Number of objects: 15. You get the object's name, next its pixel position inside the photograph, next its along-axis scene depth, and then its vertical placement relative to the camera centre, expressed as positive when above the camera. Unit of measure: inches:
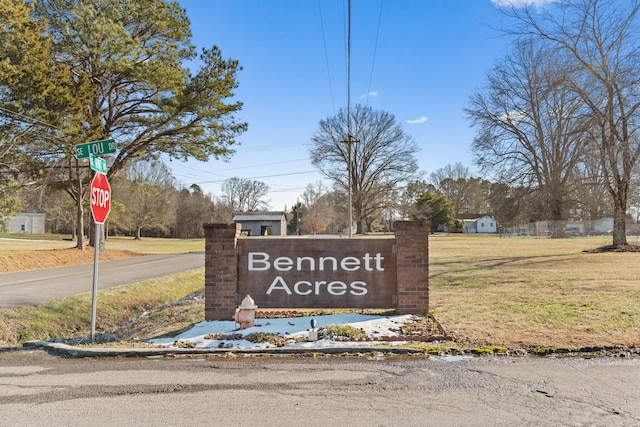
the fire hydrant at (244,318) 258.4 -55.2
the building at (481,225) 3693.4 +7.1
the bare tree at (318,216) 3083.2 +73.7
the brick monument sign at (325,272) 281.0 -30.4
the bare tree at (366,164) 2233.0 +329.2
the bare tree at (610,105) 853.8 +243.3
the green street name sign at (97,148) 255.6 +47.2
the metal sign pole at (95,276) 248.2 -29.7
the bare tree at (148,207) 2151.6 +105.1
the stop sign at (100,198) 250.0 +17.2
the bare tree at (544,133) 886.4 +233.9
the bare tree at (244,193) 3595.0 +277.7
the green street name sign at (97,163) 250.1 +36.9
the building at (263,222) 2506.2 +23.9
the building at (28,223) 2645.2 +20.8
